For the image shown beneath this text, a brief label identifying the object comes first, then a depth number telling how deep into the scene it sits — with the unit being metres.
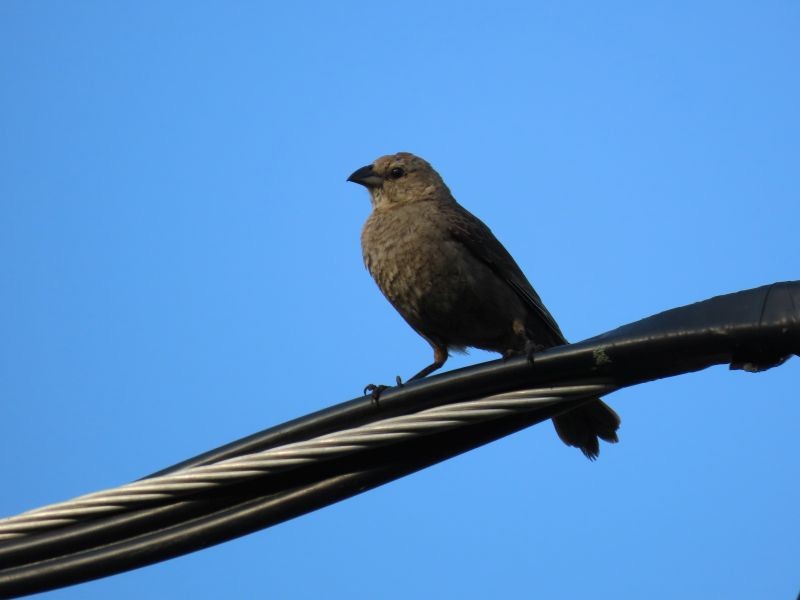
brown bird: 12.45
